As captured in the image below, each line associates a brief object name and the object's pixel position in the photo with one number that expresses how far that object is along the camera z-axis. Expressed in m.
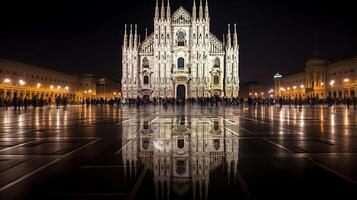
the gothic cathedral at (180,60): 74.31
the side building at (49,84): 61.53
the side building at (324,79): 66.75
